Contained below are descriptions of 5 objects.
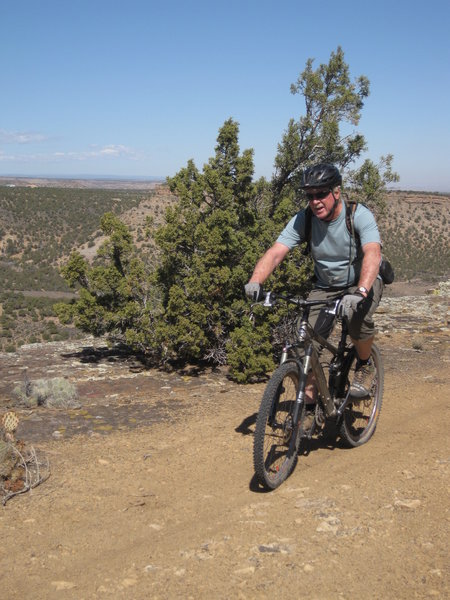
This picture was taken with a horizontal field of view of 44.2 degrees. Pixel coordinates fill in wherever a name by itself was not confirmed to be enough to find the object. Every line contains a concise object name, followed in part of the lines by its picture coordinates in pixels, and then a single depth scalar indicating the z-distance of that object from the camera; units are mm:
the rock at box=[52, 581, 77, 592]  2962
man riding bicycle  3953
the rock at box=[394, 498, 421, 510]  3602
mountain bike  3748
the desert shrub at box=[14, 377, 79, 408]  6359
